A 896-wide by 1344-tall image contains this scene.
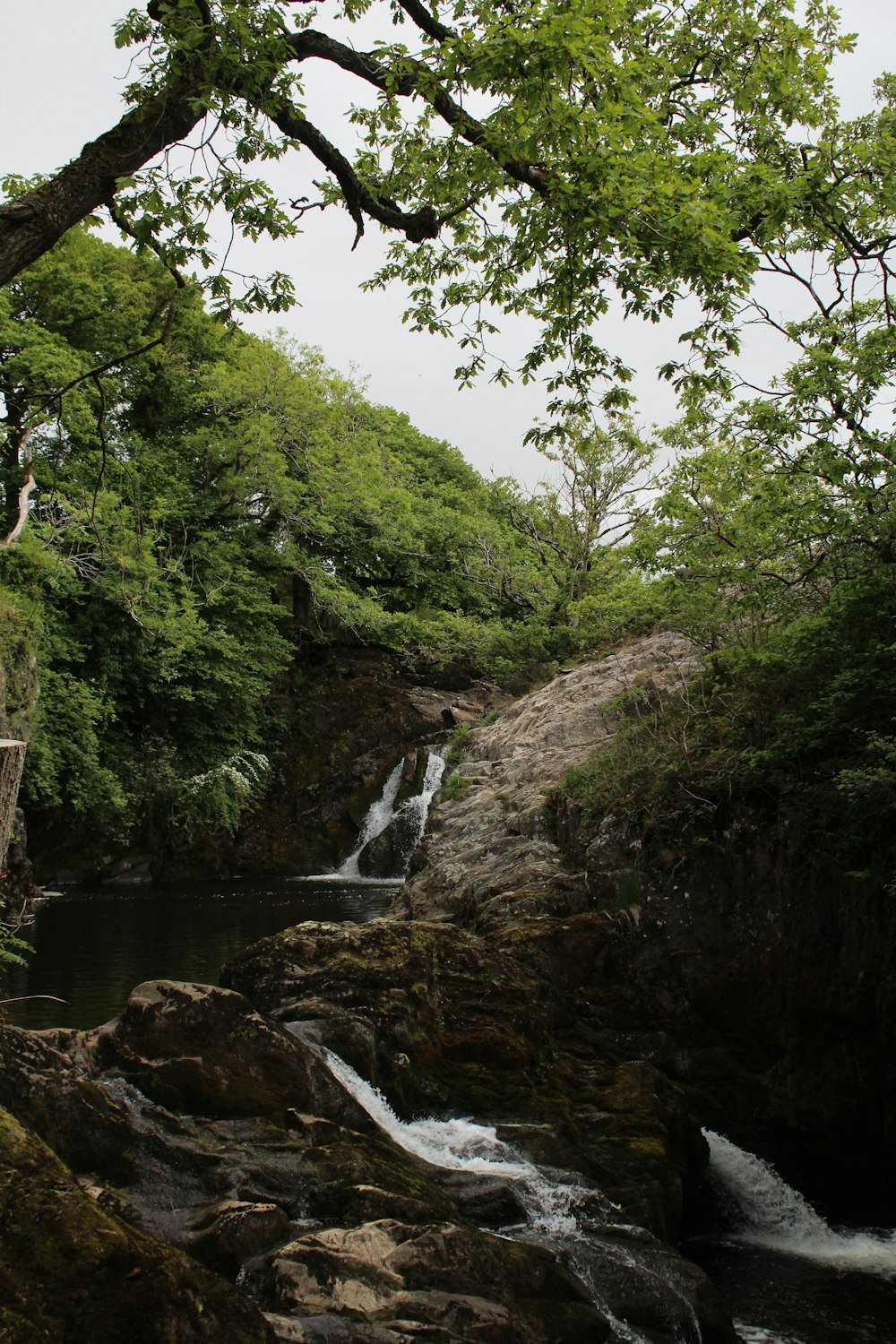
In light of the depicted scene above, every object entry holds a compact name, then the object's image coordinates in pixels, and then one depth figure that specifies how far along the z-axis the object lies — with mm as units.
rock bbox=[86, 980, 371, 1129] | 5648
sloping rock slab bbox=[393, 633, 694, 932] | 9820
